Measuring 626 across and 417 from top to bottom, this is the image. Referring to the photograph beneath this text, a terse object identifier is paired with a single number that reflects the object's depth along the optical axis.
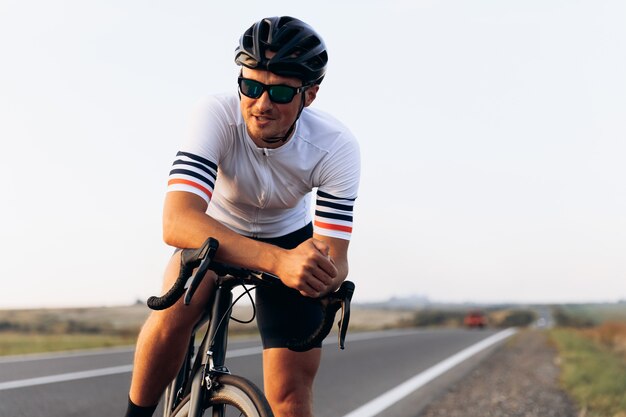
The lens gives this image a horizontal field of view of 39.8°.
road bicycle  2.89
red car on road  54.47
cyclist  3.08
